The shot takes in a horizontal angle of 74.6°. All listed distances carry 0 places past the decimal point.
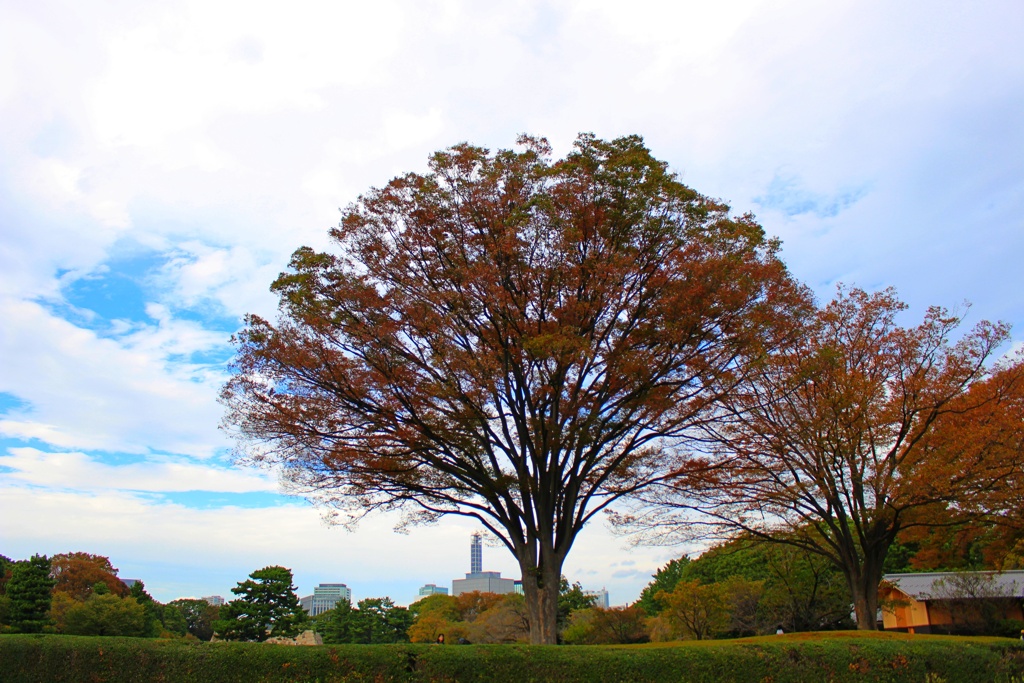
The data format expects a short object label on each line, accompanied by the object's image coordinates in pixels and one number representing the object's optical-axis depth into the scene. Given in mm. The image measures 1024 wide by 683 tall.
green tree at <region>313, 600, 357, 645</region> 47969
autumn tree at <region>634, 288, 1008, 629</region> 15328
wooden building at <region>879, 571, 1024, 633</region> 27516
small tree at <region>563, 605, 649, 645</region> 30766
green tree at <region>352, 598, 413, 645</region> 47972
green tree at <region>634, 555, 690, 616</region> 53022
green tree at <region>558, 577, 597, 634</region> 43972
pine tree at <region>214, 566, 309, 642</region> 38469
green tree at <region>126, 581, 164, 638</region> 43438
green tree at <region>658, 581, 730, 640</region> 28969
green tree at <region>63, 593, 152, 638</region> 35125
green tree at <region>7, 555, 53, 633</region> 31531
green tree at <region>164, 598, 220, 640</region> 70312
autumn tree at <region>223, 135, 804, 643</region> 13211
